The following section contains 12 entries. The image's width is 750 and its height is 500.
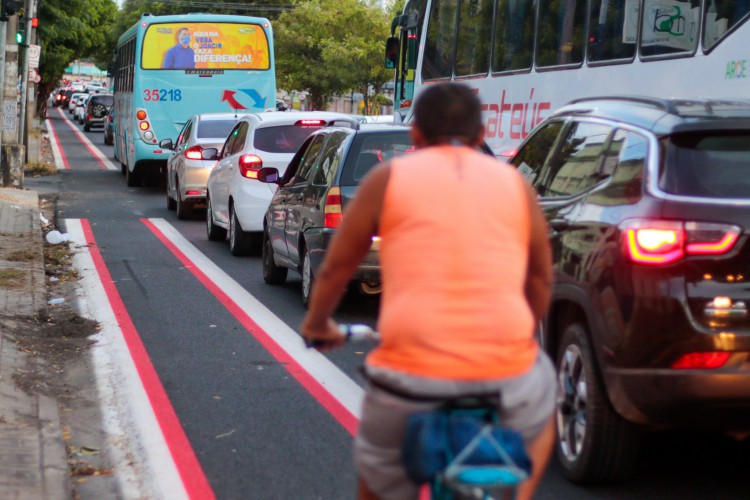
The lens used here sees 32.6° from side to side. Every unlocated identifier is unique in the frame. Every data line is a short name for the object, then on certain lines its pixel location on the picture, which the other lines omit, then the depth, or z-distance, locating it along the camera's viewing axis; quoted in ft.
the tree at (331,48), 179.42
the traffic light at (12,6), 64.13
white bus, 32.94
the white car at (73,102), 254.31
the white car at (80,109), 229.04
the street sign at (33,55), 103.09
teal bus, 85.71
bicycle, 9.59
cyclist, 10.02
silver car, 62.28
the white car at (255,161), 47.73
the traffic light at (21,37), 84.43
